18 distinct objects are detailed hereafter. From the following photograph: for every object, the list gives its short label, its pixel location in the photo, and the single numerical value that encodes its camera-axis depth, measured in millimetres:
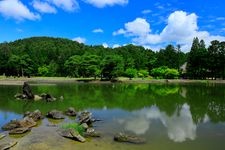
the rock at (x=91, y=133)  11549
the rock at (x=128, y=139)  10718
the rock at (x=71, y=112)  16158
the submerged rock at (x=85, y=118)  13702
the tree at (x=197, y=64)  56437
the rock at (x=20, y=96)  24214
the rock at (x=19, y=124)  12585
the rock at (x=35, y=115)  14580
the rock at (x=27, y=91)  24134
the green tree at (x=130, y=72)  57796
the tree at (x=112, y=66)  50174
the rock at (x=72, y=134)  10842
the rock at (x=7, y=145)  9566
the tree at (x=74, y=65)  55678
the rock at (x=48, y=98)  22868
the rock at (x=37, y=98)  23828
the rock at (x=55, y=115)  15205
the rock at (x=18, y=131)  11843
